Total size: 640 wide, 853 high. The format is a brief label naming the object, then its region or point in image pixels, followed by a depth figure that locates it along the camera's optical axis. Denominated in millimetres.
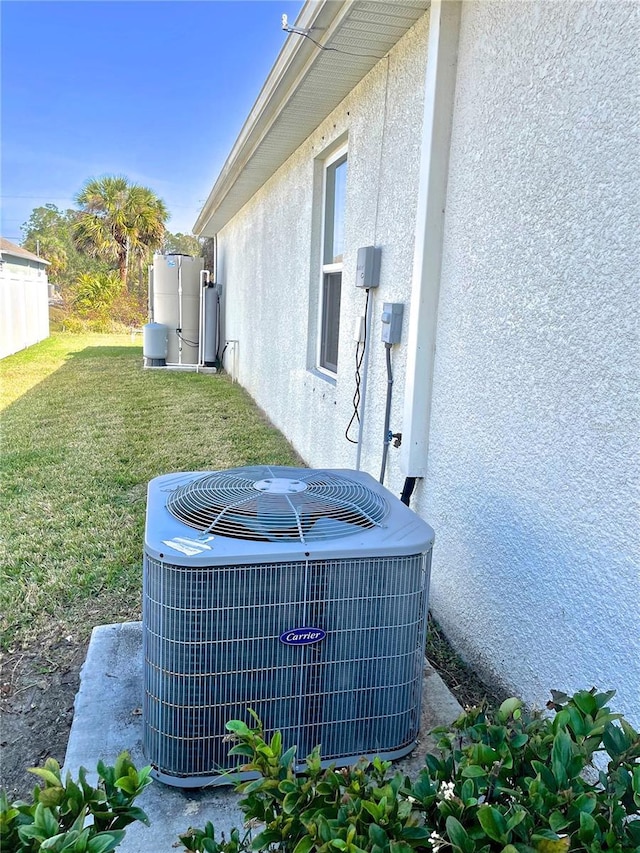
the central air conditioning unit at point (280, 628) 1811
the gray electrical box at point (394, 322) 3416
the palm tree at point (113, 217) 28688
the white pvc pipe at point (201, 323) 13266
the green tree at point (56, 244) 33781
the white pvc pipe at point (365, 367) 3969
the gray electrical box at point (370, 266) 3807
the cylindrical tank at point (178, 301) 13266
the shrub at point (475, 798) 1001
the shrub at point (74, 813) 953
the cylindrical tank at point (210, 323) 13148
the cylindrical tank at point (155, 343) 12820
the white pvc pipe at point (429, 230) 2779
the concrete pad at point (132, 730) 1819
